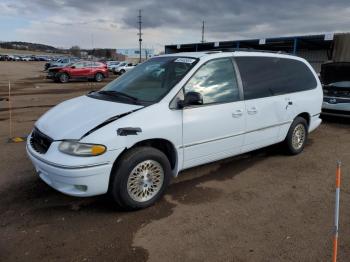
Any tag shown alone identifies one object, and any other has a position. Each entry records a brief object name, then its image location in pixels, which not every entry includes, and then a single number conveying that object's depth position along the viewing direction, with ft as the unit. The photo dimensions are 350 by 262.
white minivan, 11.99
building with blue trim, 56.13
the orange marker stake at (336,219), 8.34
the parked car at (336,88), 30.30
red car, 84.36
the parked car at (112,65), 140.67
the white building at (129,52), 310.82
